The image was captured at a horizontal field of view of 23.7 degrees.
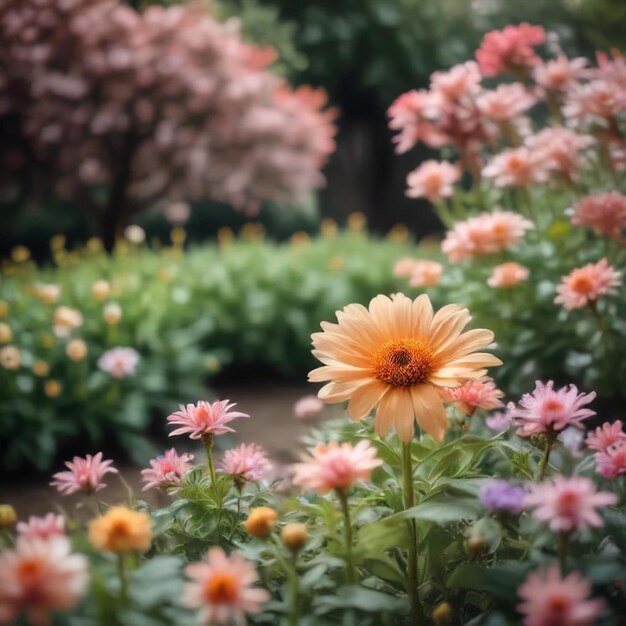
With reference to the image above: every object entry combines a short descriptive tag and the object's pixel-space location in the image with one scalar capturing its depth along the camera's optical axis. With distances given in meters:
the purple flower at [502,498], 0.63
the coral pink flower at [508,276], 0.95
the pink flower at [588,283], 0.83
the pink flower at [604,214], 0.92
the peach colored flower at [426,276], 1.05
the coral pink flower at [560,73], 1.12
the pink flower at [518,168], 1.01
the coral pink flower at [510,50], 1.09
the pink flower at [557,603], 0.57
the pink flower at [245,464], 0.69
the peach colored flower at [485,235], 0.97
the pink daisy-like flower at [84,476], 0.67
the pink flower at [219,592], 0.57
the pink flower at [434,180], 1.14
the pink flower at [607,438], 0.68
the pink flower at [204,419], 0.68
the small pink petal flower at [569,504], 0.60
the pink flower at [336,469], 0.61
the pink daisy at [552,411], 0.66
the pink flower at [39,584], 0.56
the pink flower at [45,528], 0.61
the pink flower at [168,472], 0.70
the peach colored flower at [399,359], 0.66
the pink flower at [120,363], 1.23
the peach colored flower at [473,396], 0.70
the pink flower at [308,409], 0.90
